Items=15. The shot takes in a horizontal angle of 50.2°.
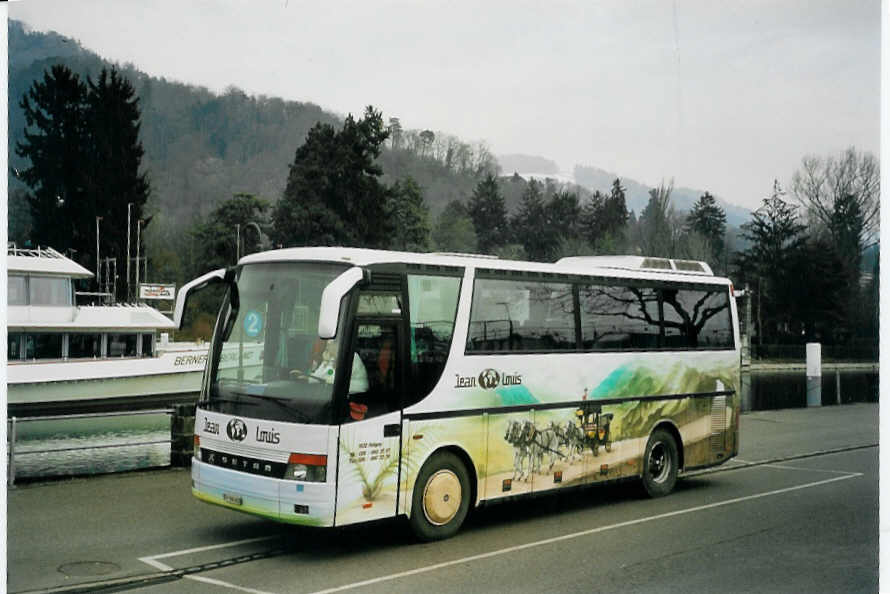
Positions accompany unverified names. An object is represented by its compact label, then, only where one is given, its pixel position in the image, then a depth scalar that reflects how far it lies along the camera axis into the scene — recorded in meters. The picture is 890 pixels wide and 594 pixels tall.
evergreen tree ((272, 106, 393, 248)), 51.03
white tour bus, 8.40
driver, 8.41
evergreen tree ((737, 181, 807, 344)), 62.97
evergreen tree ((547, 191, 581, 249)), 84.36
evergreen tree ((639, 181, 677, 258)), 62.56
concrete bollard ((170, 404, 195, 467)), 13.28
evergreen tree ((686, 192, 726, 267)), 69.81
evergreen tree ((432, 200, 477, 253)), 77.06
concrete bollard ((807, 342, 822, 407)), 46.09
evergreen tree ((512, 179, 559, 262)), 87.57
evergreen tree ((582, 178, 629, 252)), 78.94
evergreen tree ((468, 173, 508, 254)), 85.69
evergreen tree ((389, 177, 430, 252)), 62.28
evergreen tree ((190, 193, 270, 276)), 55.22
